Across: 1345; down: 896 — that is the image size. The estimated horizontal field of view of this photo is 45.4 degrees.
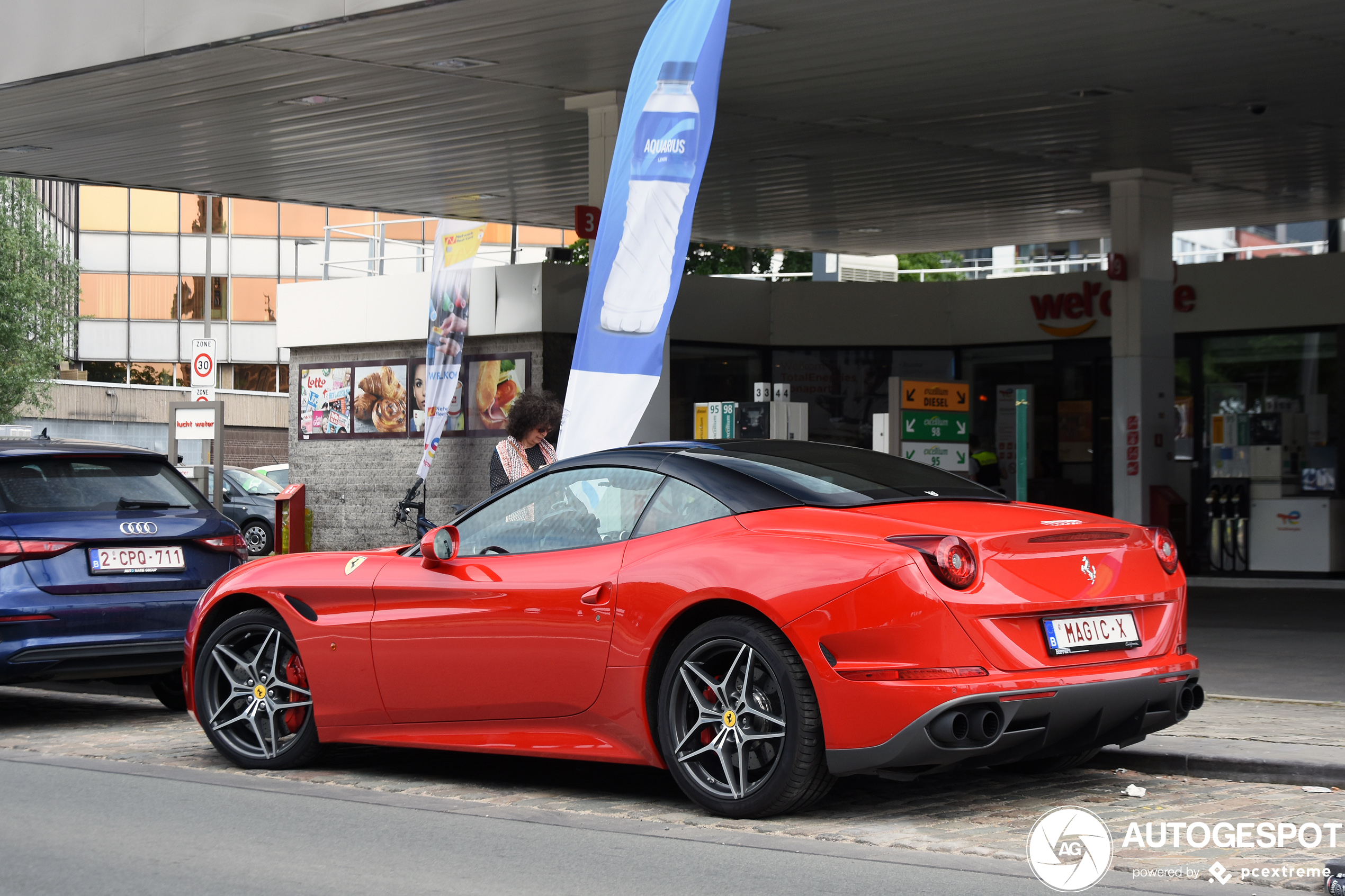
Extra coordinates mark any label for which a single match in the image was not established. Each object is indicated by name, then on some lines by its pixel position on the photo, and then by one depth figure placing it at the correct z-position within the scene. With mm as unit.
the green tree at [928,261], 46906
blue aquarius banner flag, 9625
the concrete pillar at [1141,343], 19109
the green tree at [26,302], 46438
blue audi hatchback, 8266
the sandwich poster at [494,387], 20141
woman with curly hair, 9359
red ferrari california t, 5457
